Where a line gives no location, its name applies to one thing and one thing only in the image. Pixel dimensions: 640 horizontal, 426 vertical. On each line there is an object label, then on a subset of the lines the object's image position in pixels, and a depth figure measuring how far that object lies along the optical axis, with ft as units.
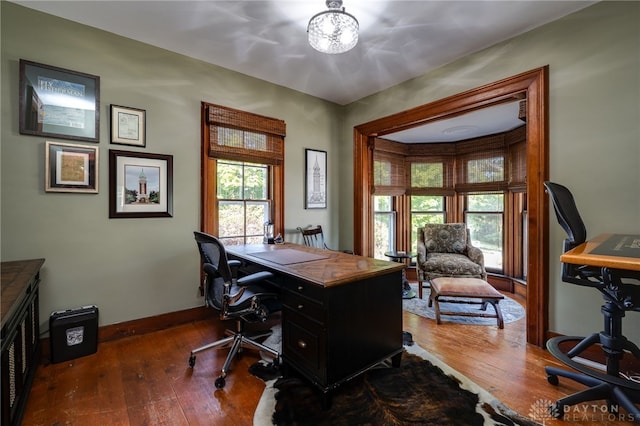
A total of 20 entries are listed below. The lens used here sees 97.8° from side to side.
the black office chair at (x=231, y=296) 6.36
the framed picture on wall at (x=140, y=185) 8.32
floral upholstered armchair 12.03
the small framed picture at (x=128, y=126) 8.29
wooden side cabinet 4.19
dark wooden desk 5.35
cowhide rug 5.13
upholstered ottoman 9.55
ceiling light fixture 6.58
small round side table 12.57
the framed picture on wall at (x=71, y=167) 7.43
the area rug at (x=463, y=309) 9.99
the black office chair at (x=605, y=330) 4.71
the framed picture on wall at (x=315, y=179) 12.76
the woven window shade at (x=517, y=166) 13.28
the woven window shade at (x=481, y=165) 14.74
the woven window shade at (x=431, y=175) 16.62
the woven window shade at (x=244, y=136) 10.09
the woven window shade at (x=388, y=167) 15.85
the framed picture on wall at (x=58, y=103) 7.19
